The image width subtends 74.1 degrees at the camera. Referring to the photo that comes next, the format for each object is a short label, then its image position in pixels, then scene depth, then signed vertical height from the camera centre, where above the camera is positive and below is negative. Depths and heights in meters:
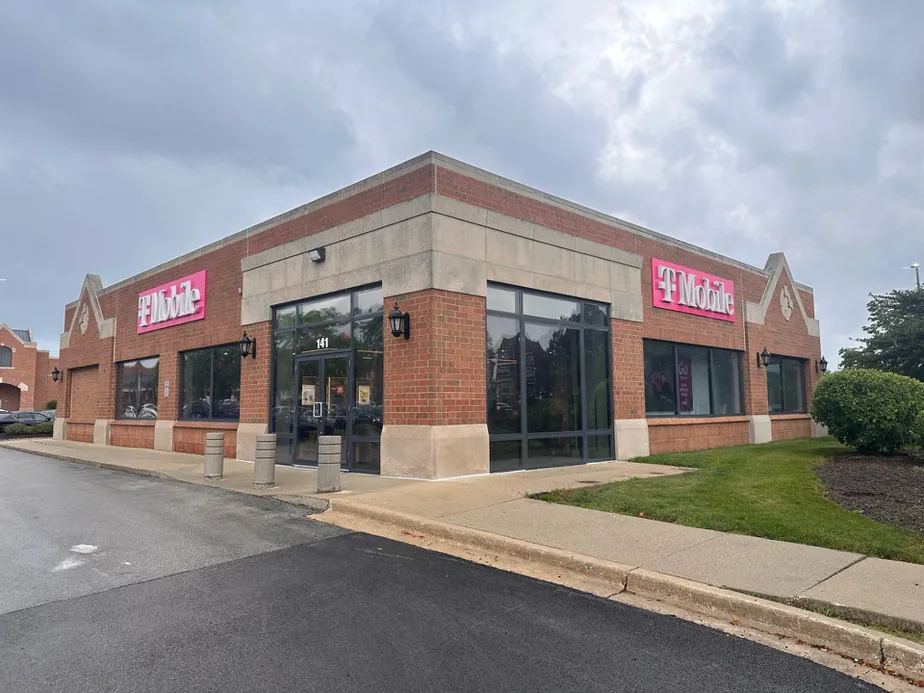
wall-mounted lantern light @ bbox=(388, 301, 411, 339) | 11.40 +1.58
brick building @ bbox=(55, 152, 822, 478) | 11.53 +1.68
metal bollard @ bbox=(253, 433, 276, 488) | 10.48 -0.94
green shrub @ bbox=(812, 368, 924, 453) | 13.60 -0.13
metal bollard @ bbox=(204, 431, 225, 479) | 11.86 -0.92
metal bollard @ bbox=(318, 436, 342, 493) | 9.72 -0.88
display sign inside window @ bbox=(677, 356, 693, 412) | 16.83 +0.58
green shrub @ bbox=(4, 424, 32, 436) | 28.95 -0.92
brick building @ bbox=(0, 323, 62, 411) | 52.00 +3.29
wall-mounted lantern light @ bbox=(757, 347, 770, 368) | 19.30 +1.45
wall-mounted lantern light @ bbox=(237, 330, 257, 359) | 15.14 +1.54
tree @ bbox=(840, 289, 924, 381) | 28.26 +3.07
